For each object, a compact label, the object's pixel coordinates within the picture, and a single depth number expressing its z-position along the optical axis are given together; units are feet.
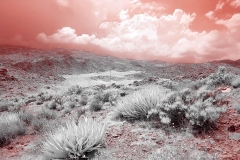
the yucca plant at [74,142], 10.08
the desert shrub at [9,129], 14.35
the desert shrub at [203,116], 11.06
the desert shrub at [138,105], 14.61
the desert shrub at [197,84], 25.03
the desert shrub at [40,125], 15.11
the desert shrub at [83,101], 25.72
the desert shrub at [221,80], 22.04
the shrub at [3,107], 31.25
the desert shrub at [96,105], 20.59
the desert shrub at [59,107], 24.78
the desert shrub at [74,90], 41.93
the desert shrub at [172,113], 12.15
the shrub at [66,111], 21.84
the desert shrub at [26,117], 18.88
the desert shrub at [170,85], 29.60
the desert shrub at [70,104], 24.39
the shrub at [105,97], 24.89
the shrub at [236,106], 12.28
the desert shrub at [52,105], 26.37
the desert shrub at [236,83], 18.54
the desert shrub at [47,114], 19.90
